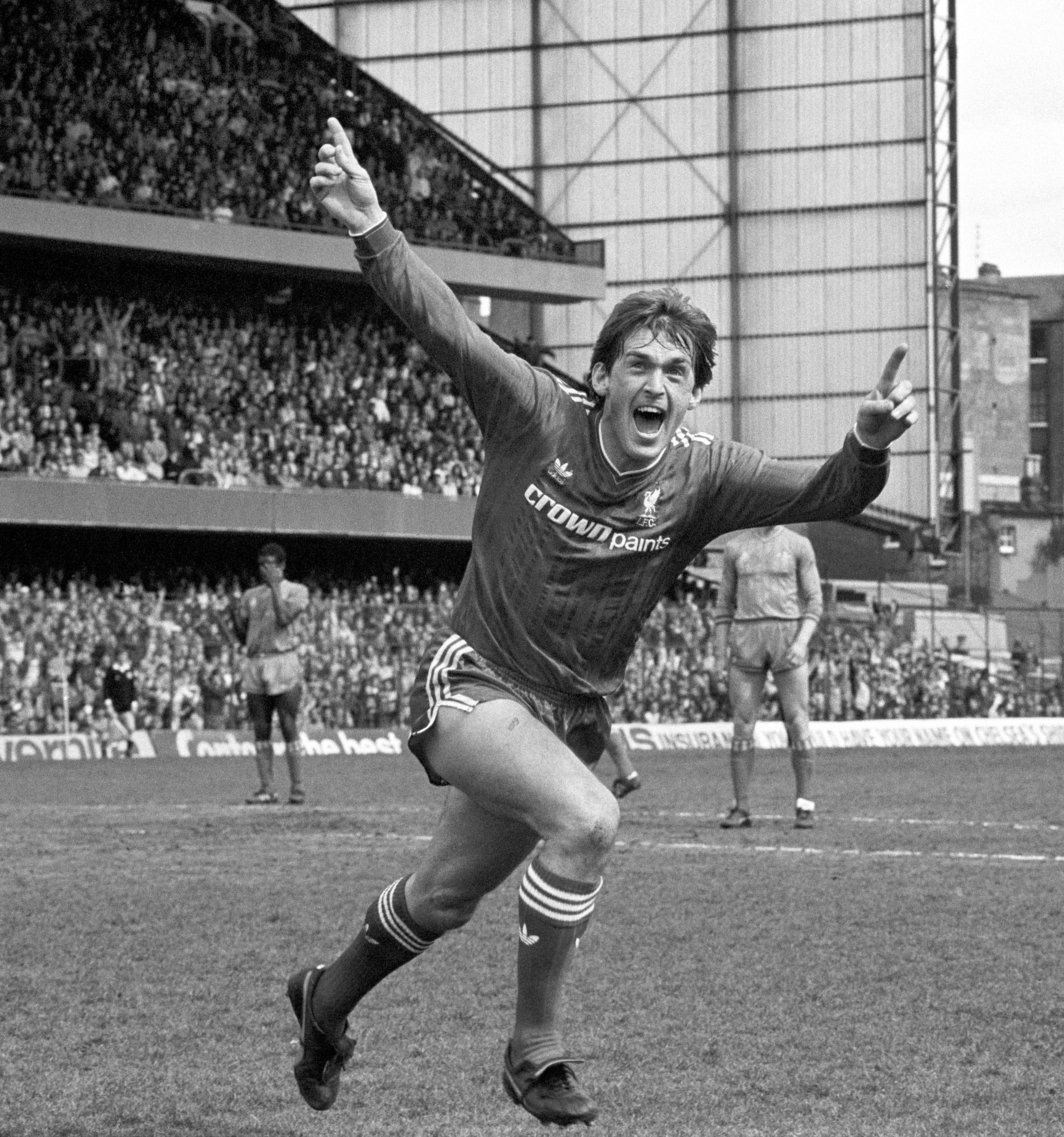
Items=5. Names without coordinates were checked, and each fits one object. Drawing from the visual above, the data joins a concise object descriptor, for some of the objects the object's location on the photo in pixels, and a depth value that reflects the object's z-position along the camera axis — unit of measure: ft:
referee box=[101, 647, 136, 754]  91.45
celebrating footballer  18.20
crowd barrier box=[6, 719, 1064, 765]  91.35
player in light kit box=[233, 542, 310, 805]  57.31
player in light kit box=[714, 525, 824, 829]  47.65
